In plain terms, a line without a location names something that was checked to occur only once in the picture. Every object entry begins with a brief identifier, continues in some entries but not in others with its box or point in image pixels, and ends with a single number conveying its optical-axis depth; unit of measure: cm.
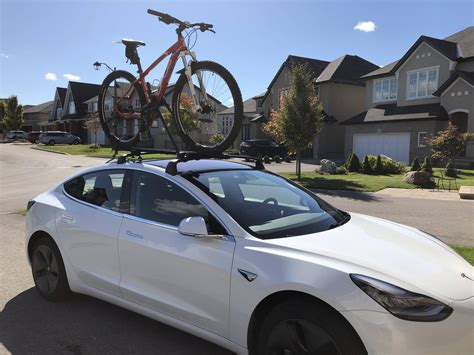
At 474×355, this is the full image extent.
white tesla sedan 248
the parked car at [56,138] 5116
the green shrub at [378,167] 2159
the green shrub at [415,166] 1936
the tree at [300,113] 1827
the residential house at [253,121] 4011
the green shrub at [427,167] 1884
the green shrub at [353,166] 2244
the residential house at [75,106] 6201
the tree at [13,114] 7001
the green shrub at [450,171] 1897
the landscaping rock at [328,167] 2123
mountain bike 502
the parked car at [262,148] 3227
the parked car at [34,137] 5856
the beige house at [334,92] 3500
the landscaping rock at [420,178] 1616
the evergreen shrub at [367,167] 2175
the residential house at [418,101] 2556
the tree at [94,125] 4447
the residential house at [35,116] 8119
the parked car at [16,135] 6451
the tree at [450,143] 2077
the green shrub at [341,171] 2134
